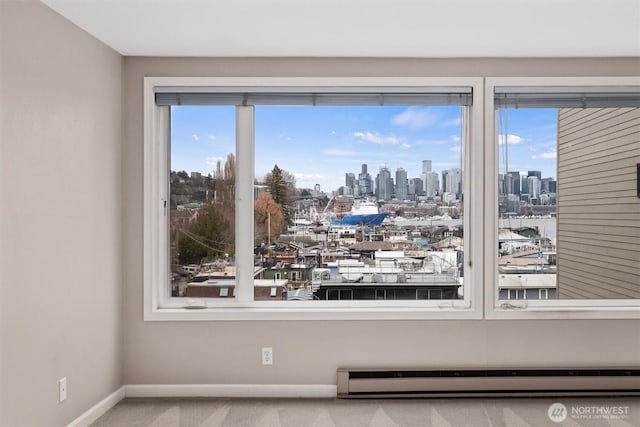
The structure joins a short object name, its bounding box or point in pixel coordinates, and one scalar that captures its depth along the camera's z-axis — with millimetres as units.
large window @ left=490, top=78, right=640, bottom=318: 3441
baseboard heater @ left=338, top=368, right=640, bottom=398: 3225
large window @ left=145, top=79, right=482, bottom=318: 3451
